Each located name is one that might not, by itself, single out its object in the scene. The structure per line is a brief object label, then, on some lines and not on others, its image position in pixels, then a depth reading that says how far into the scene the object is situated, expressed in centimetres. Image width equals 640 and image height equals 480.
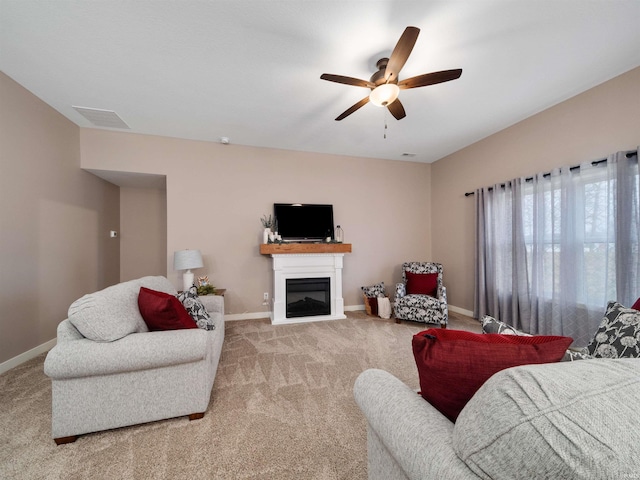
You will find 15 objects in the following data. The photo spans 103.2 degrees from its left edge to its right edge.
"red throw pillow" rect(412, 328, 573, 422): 73
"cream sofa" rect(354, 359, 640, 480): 41
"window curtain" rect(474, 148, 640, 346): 233
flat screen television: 410
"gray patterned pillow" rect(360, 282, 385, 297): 418
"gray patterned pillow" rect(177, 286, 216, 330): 191
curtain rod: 228
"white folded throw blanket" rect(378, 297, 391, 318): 397
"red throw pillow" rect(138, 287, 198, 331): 168
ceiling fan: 182
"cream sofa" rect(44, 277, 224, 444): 146
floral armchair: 346
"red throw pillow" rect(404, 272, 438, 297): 387
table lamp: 326
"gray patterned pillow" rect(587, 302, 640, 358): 111
